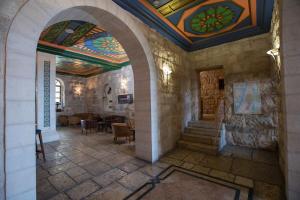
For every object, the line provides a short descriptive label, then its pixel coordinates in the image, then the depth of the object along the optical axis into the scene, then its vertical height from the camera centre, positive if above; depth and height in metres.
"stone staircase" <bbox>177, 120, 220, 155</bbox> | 3.75 -1.06
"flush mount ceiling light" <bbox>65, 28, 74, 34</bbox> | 3.62 +1.90
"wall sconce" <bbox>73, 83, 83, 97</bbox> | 9.43 +0.90
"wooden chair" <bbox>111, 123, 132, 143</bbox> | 4.65 -0.94
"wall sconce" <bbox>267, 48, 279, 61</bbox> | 2.54 +0.91
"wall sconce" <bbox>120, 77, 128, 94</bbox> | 7.15 +0.93
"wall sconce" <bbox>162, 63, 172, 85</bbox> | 3.76 +0.82
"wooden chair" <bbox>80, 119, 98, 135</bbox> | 6.04 -0.97
